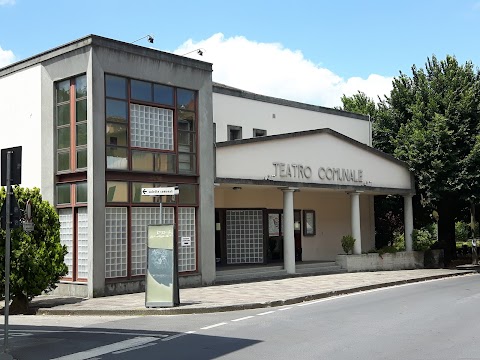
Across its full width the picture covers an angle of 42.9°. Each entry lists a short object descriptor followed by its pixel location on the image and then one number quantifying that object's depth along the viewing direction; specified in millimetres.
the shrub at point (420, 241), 29409
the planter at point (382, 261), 26047
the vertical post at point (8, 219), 10023
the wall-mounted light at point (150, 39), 21155
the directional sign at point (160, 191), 14680
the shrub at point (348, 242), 26188
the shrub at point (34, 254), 15438
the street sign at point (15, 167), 10268
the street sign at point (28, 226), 13814
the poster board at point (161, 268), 14789
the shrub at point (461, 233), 64125
